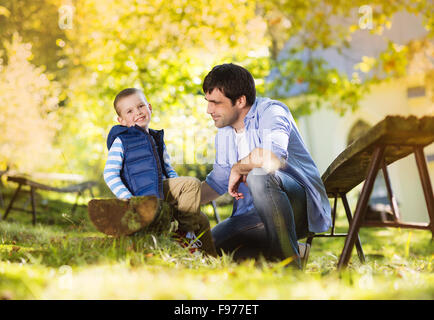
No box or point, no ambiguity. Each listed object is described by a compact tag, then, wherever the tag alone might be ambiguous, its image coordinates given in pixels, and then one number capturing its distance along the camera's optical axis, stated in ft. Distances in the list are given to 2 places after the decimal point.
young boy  9.08
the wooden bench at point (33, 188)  19.83
